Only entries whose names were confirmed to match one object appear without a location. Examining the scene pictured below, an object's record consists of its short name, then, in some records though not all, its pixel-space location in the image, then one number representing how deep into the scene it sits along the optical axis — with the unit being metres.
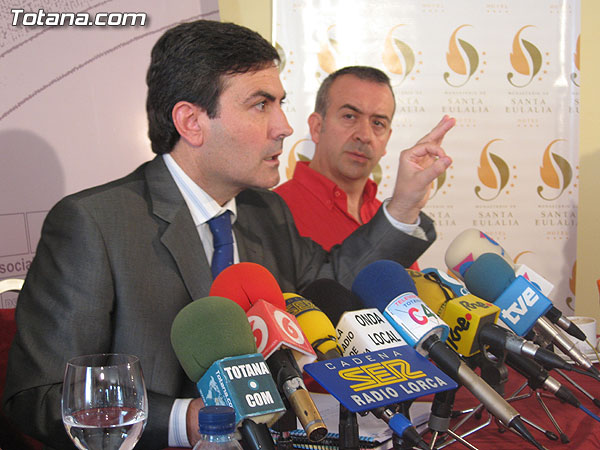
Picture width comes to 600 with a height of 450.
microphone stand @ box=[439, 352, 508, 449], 1.08
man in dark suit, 1.28
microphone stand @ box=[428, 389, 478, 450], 0.93
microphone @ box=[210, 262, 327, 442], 0.79
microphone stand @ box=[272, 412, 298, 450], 0.86
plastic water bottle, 0.68
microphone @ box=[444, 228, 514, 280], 1.58
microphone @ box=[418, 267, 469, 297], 1.37
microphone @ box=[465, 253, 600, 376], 1.19
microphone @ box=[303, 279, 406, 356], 1.00
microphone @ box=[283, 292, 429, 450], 1.02
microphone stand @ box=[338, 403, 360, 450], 0.85
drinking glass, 0.80
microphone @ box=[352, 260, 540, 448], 0.86
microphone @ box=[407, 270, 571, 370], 1.00
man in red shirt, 2.79
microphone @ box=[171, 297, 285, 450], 0.75
